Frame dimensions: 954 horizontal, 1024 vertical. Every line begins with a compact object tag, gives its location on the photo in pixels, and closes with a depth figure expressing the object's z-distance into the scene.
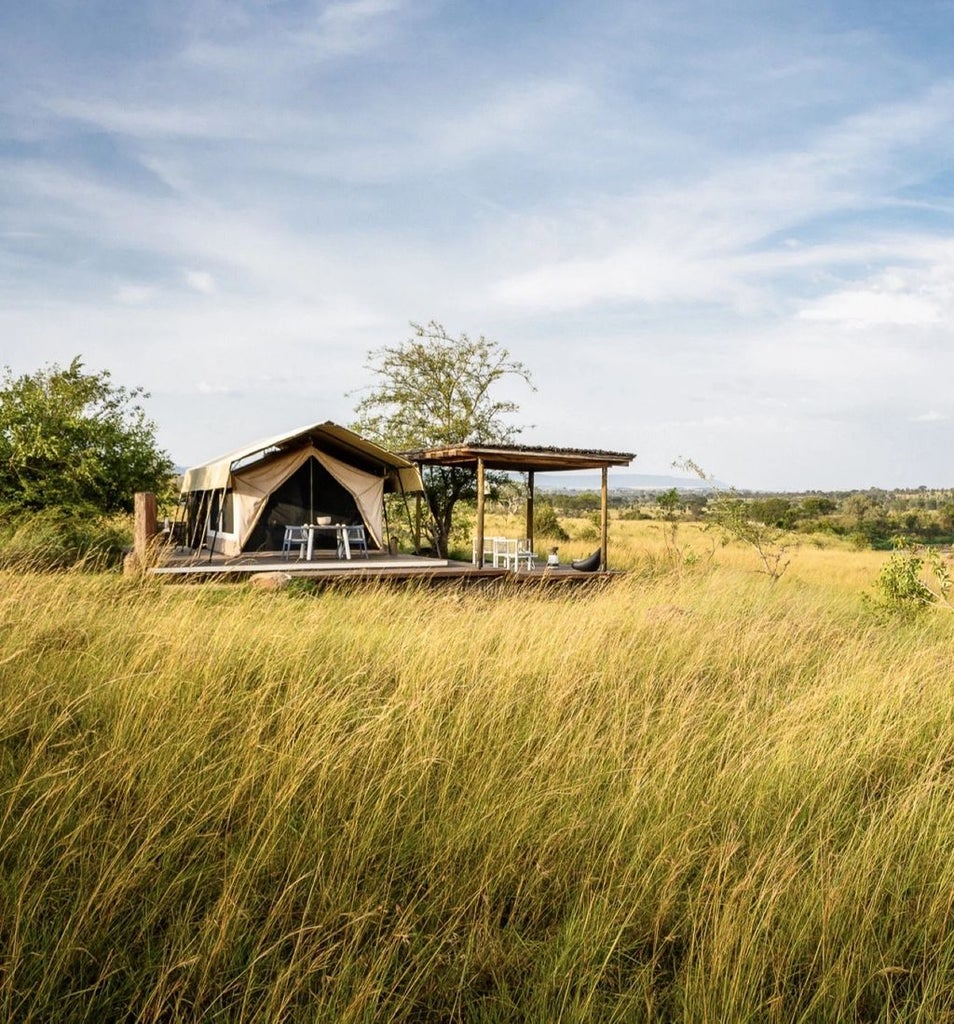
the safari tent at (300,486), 14.95
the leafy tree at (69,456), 14.00
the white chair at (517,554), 15.11
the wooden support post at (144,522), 11.36
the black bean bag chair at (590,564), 14.79
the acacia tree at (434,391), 20.42
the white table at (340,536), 14.27
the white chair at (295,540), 14.82
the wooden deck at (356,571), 11.89
